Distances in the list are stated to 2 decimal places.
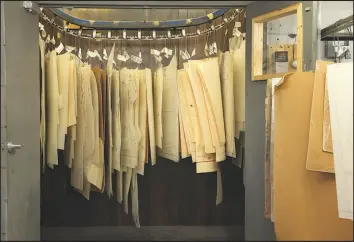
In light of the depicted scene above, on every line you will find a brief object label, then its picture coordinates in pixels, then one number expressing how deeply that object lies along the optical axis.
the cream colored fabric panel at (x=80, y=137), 2.52
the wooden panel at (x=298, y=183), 1.54
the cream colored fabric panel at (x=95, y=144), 2.54
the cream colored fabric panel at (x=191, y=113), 2.50
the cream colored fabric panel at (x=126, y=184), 2.71
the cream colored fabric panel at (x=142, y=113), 2.62
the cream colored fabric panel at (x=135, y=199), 2.73
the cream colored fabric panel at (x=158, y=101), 2.61
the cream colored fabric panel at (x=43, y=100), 2.26
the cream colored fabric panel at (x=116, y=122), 2.59
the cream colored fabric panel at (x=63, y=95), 2.39
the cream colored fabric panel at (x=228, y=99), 2.46
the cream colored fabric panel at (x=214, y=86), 2.43
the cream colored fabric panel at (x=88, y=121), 2.51
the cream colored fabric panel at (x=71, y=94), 2.42
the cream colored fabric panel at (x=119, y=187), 2.74
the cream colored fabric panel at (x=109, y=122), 2.59
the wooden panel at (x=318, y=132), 1.48
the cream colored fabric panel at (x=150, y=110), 2.59
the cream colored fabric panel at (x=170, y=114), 2.59
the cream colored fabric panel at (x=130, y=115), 2.58
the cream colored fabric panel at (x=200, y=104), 2.45
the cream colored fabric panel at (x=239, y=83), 2.47
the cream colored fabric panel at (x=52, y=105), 2.37
